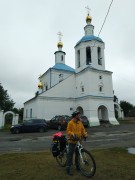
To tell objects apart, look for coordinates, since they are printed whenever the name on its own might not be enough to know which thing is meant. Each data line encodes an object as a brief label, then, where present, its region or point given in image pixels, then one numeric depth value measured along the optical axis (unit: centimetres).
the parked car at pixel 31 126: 2114
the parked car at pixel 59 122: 2191
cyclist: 534
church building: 2937
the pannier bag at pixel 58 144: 611
